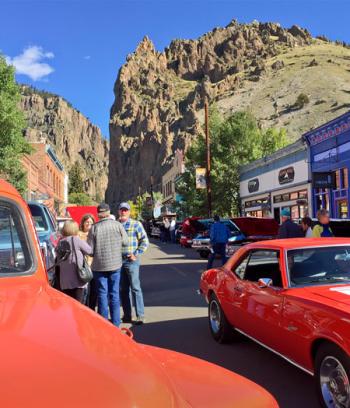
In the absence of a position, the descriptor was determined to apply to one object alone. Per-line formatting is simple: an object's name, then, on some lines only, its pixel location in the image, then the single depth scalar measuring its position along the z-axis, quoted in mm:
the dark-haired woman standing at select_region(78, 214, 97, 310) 8062
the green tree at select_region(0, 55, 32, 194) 20578
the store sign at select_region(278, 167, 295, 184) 29125
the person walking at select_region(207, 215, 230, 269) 14242
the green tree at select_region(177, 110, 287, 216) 36469
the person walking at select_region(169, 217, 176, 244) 34875
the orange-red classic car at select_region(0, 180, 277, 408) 1534
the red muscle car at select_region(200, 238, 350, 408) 3961
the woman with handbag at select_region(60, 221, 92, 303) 6758
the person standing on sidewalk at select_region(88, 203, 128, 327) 7129
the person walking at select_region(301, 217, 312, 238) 10640
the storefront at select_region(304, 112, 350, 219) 22734
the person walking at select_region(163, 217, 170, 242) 36494
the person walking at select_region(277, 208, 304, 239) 10938
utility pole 30906
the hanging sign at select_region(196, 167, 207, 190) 32500
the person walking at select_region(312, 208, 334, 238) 9617
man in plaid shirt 7875
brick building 42438
